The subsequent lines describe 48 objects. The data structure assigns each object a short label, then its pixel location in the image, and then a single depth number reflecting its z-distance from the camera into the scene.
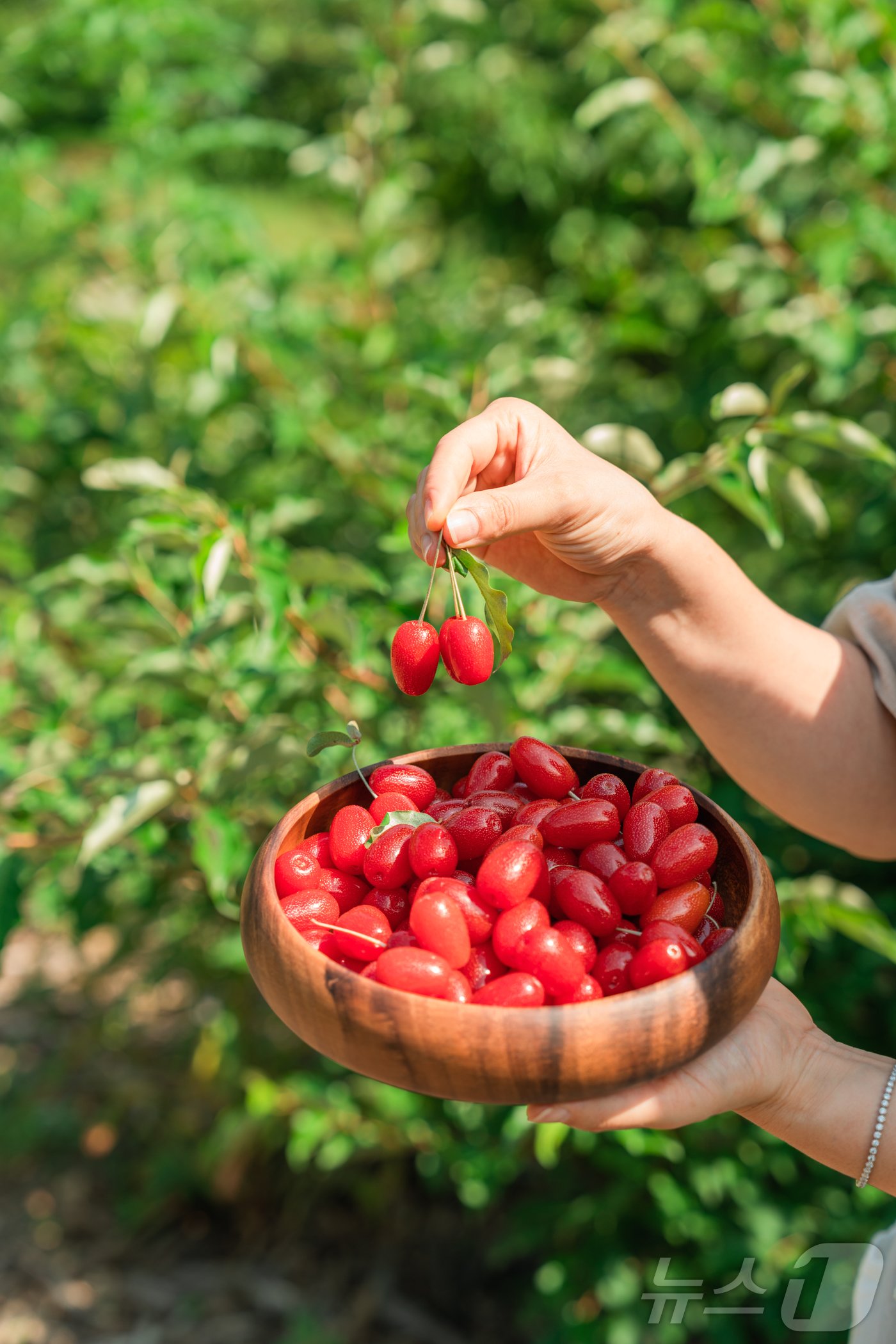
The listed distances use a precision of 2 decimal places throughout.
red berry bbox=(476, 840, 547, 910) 0.69
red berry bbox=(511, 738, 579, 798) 0.74
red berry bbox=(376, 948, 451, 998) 0.67
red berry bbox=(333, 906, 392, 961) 0.69
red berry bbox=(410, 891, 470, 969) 0.68
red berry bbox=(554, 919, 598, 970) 0.69
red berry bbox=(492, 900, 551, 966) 0.69
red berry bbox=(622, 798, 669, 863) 0.72
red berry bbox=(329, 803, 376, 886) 0.72
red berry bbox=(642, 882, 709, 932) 0.70
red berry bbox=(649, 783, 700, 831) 0.73
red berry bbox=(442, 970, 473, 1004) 0.67
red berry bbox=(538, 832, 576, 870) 0.73
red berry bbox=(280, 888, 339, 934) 0.70
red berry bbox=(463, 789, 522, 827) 0.73
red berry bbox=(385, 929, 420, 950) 0.69
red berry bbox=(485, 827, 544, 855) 0.71
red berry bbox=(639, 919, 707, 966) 0.68
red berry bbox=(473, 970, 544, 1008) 0.67
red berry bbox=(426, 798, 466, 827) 0.74
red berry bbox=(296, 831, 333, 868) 0.73
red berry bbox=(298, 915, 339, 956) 0.70
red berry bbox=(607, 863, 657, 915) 0.71
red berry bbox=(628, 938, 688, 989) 0.68
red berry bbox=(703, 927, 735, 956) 0.70
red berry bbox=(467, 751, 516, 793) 0.76
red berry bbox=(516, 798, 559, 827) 0.72
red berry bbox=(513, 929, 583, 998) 0.68
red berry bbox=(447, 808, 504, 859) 0.72
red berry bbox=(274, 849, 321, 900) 0.72
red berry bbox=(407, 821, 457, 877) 0.70
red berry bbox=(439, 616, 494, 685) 0.73
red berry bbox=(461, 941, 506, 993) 0.70
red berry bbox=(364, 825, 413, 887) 0.71
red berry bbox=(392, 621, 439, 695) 0.74
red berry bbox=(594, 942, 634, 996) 0.69
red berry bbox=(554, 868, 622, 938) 0.70
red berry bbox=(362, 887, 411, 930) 0.71
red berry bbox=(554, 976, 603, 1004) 0.68
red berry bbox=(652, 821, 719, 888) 0.71
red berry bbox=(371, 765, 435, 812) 0.74
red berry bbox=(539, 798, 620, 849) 0.72
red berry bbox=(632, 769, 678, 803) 0.75
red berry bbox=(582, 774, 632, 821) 0.74
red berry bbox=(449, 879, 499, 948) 0.70
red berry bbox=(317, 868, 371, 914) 0.72
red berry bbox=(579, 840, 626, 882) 0.72
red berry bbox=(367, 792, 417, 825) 0.73
